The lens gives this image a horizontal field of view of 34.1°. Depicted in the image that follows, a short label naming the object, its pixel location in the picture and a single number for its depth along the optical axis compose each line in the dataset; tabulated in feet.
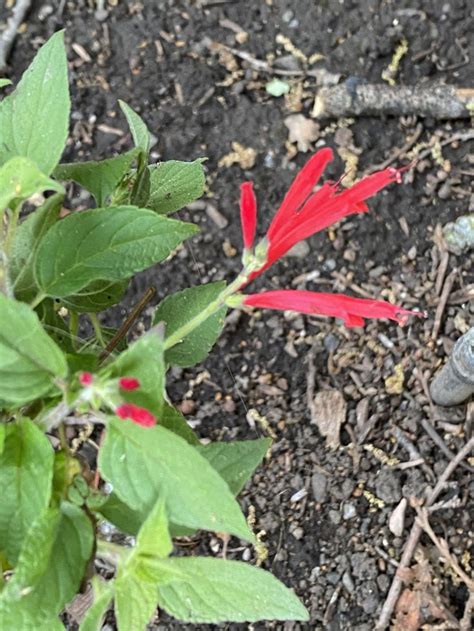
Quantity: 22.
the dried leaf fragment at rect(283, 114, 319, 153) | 1.42
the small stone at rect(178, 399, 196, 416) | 1.28
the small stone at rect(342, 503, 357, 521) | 1.22
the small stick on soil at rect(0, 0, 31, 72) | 1.50
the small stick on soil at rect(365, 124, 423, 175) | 1.40
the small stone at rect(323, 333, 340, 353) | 1.30
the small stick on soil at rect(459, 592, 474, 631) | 1.14
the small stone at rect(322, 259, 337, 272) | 1.35
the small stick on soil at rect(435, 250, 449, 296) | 1.32
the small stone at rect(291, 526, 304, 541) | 1.21
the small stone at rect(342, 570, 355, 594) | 1.18
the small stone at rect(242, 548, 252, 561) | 1.20
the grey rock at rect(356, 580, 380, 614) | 1.17
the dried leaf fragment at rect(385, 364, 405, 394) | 1.27
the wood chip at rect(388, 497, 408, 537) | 1.20
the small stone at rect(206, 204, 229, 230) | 1.38
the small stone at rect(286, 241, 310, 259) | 1.35
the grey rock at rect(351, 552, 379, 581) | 1.18
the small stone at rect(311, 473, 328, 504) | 1.23
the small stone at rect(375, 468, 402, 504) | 1.22
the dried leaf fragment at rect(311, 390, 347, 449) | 1.26
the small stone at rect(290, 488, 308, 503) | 1.23
